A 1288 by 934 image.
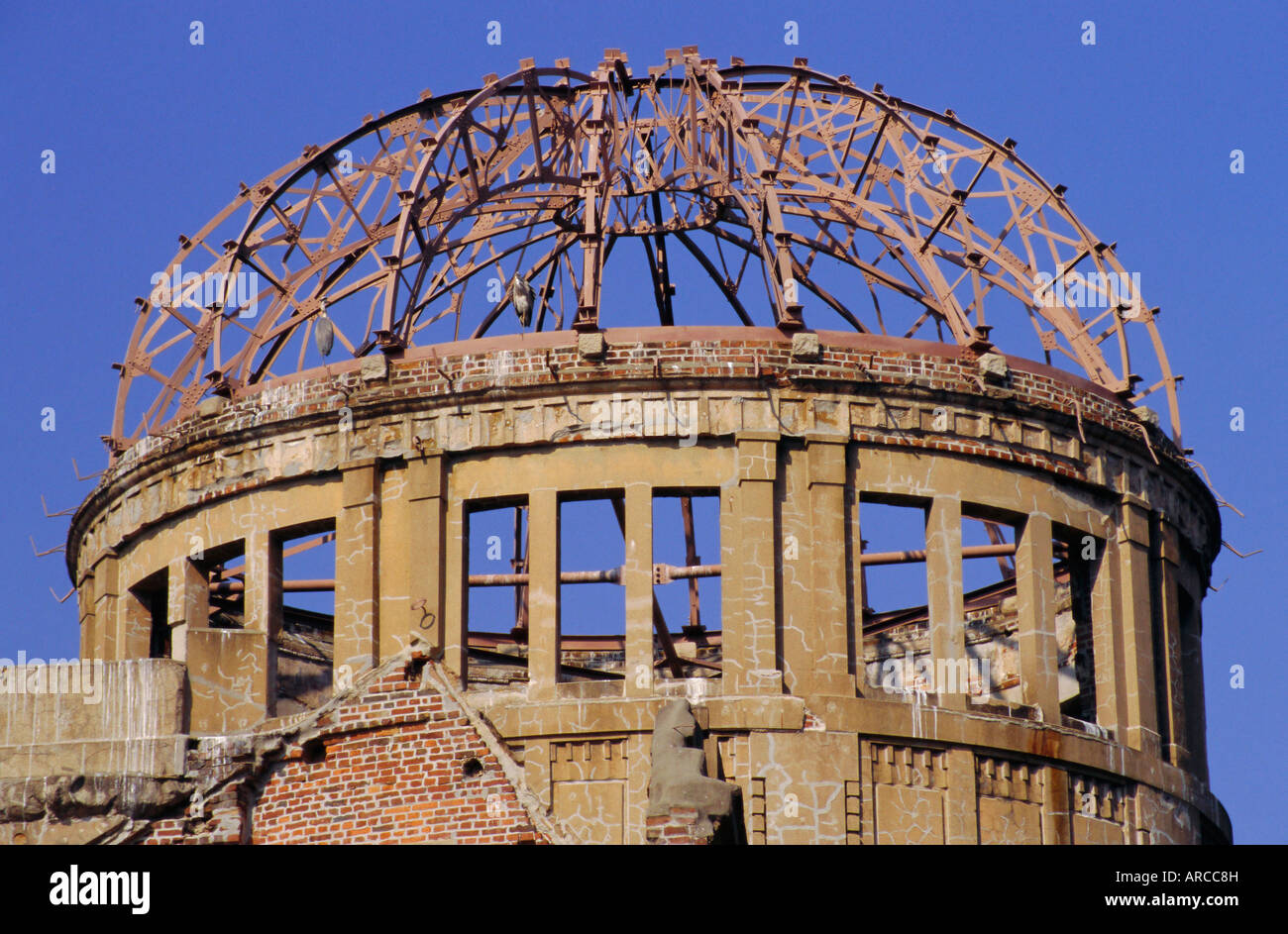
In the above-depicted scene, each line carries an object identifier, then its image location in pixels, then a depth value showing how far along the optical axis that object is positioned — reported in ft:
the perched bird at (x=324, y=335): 112.27
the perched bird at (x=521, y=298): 112.16
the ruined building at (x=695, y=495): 103.30
